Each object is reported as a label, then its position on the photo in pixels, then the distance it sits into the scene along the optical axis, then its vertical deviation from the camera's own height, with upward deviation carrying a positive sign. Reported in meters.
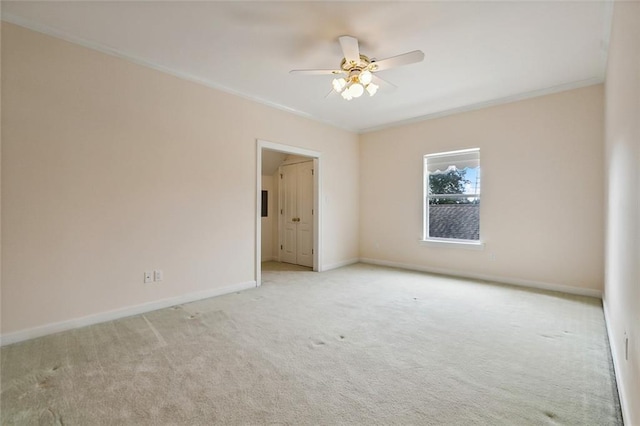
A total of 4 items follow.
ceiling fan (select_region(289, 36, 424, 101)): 2.60 +1.31
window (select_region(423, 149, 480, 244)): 4.85 +0.18
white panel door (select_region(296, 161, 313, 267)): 5.88 -0.18
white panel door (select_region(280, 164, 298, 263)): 6.24 -0.16
